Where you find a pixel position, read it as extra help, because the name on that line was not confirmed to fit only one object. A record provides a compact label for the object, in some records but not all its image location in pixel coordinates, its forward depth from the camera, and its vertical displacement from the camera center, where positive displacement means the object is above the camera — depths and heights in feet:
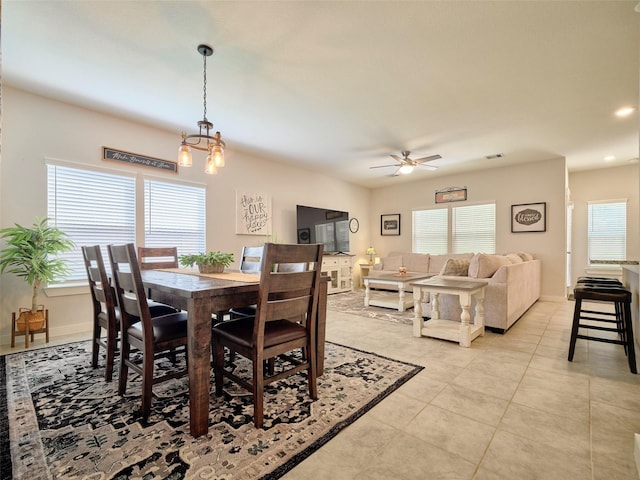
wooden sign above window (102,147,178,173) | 12.39 +3.41
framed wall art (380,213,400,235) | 25.50 +1.27
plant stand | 9.83 -2.94
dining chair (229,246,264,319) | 10.24 -0.70
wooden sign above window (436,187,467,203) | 22.19 +3.25
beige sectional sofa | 11.56 -1.97
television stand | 21.09 -2.15
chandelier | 8.14 +2.30
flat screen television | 19.90 +0.83
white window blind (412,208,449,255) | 23.11 +0.63
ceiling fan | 15.79 +4.02
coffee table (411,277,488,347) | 10.19 -2.71
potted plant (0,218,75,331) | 9.45 -0.52
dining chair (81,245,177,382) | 7.23 -1.80
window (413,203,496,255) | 21.16 +0.71
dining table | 5.41 -1.25
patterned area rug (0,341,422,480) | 4.73 -3.44
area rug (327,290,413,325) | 13.83 -3.55
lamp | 24.58 -1.04
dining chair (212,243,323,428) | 5.64 -1.83
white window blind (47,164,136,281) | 11.30 +1.26
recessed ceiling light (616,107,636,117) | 11.65 +4.88
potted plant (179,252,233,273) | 8.65 -0.60
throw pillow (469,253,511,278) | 12.41 -1.07
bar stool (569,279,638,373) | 8.13 -1.70
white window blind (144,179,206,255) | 13.64 +1.11
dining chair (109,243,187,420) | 5.86 -1.83
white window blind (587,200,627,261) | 19.75 +0.56
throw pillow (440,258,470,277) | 13.96 -1.30
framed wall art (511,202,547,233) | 18.90 +1.35
